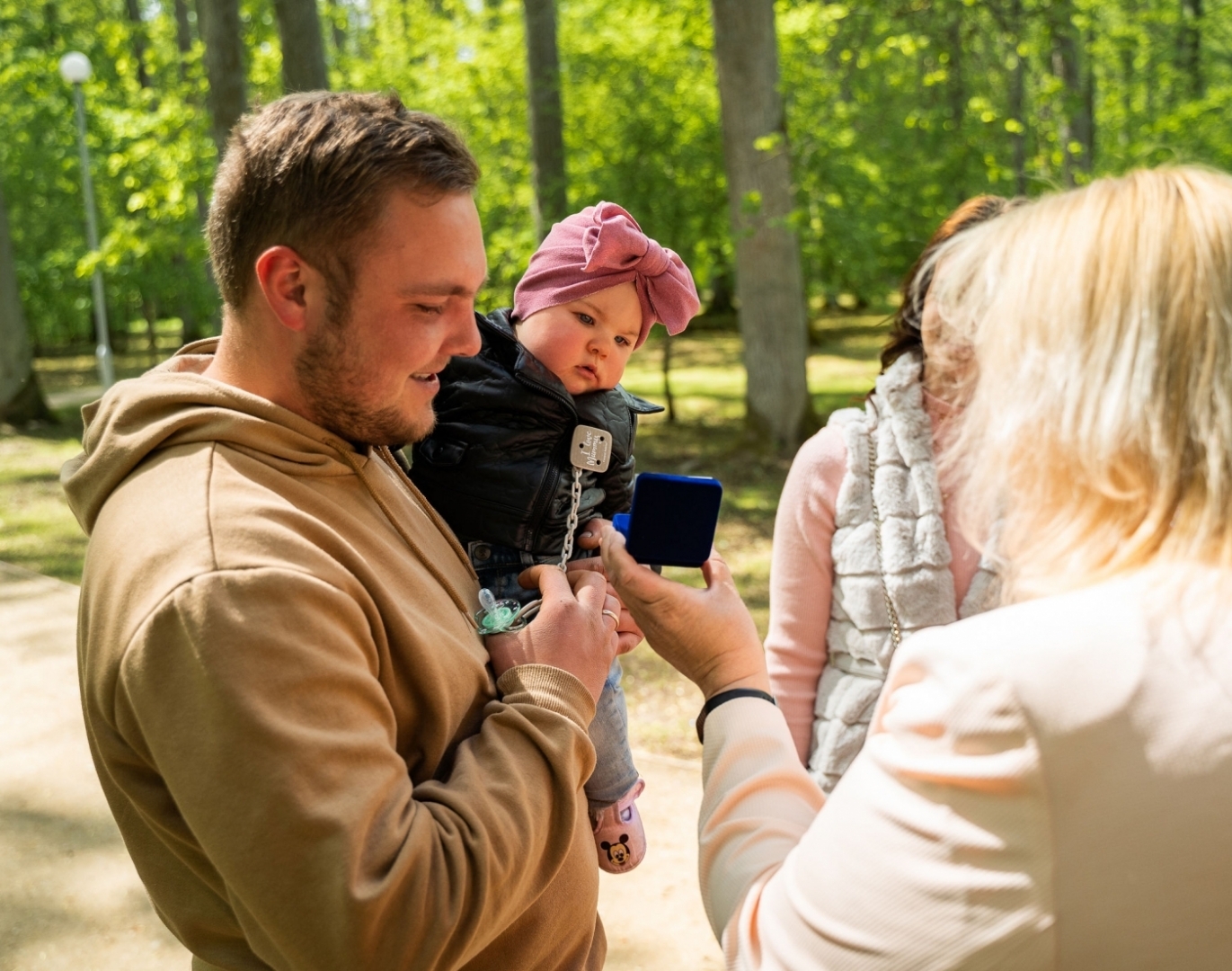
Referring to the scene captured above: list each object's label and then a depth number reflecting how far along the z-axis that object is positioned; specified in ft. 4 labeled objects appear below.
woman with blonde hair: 3.55
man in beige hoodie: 4.24
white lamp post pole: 45.88
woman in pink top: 8.21
